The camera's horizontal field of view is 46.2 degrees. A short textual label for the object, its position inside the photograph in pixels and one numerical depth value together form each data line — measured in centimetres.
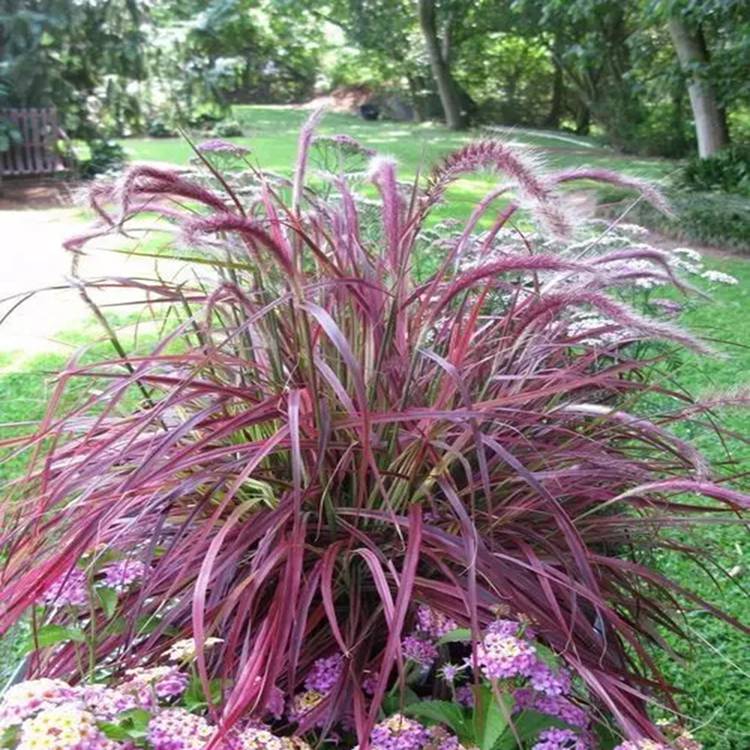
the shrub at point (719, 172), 1087
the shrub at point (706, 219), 891
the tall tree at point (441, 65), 2130
